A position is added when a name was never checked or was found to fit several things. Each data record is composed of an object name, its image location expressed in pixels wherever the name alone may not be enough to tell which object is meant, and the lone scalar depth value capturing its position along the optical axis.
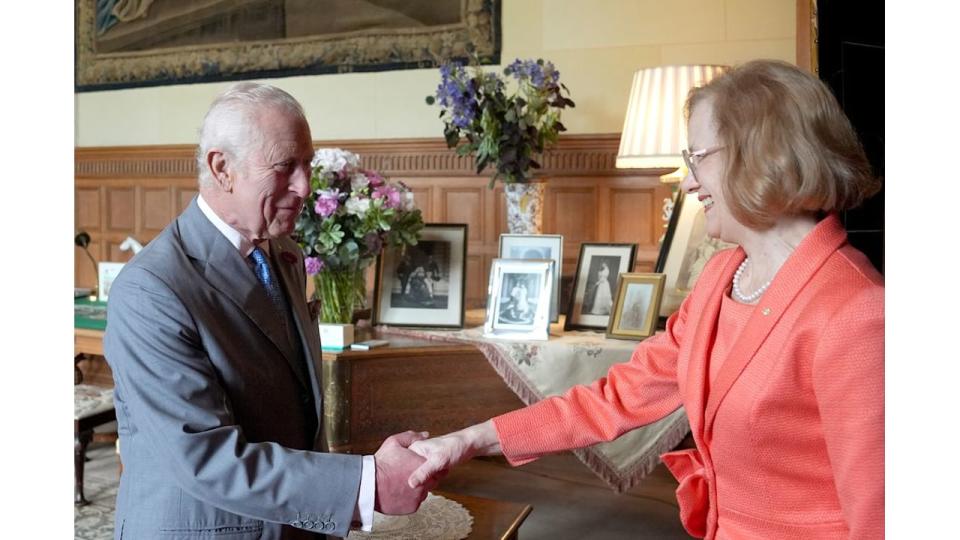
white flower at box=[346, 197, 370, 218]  3.35
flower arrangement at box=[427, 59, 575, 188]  3.97
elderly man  1.63
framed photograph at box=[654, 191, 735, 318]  3.67
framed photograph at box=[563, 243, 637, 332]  3.72
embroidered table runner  3.33
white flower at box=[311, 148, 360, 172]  3.37
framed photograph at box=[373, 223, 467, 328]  3.71
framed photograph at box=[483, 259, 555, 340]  3.54
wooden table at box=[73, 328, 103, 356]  4.25
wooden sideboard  3.18
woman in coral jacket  1.43
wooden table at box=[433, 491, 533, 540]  2.41
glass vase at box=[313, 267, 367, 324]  3.49
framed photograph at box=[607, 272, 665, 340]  3.50
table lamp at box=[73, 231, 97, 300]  5.30
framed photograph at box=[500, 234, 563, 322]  3.82
